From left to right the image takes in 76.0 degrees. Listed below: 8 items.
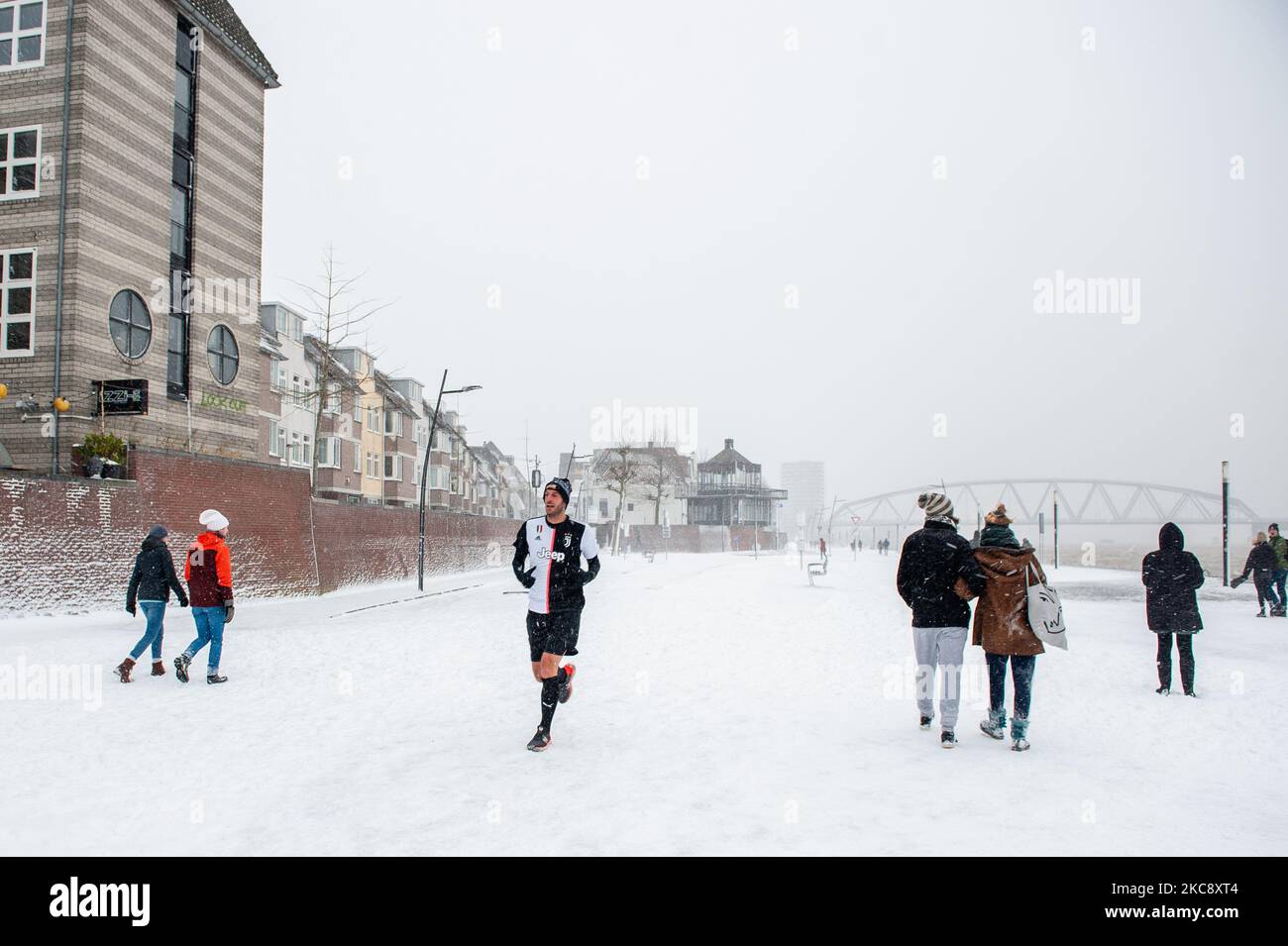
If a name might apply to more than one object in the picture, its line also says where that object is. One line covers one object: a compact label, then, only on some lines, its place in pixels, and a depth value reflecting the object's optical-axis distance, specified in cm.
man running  642
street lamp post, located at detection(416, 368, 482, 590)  2492
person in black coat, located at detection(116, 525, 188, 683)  928
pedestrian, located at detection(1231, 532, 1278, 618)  1605
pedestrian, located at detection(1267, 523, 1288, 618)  1622
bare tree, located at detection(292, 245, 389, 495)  2893
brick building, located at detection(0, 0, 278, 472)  1919
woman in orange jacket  893
